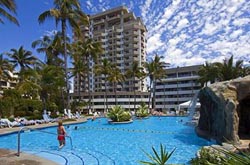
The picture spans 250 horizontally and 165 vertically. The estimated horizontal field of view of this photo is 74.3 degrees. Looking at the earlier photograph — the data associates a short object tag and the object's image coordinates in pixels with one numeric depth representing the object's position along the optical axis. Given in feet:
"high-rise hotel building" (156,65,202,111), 150.91
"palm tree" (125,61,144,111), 129.94
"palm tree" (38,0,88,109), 70.02
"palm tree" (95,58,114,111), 120.26
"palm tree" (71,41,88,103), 105.65
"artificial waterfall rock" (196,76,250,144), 29.36
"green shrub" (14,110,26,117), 74.51
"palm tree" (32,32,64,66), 81.56
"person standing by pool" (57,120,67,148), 28.85
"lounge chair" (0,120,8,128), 49.51
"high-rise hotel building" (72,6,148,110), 192.10
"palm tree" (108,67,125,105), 124.58
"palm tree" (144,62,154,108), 124.88
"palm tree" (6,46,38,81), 95.49
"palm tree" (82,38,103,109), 105.67
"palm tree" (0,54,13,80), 90.29
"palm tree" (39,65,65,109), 78.11
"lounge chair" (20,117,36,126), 52.89
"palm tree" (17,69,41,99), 75.64
